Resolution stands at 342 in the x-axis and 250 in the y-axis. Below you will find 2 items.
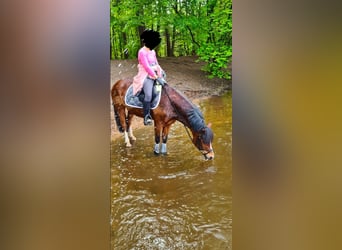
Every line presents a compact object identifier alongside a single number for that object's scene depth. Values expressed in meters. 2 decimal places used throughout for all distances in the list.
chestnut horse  4.61
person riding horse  4.59
